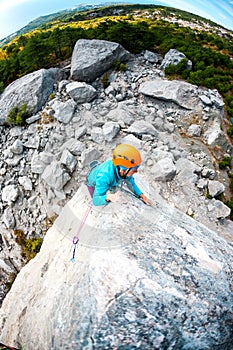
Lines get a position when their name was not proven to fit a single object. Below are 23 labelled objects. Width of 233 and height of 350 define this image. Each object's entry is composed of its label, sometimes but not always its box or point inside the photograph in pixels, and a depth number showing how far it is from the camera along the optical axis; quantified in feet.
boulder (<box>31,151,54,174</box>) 42.57
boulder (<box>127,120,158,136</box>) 42.63
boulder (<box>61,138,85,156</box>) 42.16
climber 15.71
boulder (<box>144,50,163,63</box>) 58.11
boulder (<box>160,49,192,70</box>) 56.11
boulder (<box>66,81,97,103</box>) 47.73
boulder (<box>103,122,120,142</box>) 42.47
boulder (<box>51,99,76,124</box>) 45.88
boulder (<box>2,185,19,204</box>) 42.80
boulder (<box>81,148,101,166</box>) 40.88
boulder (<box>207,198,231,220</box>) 35.88
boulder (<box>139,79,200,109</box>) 48.42
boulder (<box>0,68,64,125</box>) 48.65
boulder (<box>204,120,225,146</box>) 44.34
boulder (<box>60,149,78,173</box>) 40.88
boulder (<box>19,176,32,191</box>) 43.04
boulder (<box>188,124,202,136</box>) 45.32
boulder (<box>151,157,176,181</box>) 37.70
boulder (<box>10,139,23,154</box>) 45.01
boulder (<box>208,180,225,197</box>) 37.35
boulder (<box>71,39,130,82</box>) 50.96
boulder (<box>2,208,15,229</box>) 42.29
